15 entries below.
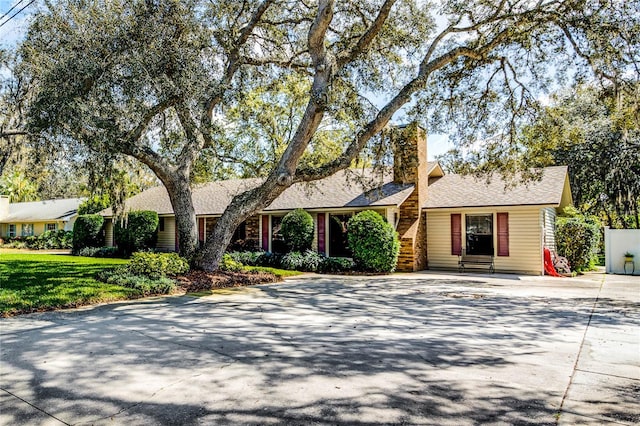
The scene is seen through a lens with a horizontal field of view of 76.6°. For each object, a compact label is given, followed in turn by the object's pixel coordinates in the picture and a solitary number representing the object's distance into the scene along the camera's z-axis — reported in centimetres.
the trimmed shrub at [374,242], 1416
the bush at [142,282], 906
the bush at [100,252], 2108
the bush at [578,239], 1536
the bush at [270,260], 1630
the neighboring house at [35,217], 2984
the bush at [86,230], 2288
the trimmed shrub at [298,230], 1600
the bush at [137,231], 2031
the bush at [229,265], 1234
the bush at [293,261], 1550
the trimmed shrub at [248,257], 1688
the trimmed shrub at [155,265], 1005
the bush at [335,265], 1495
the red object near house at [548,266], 1425
